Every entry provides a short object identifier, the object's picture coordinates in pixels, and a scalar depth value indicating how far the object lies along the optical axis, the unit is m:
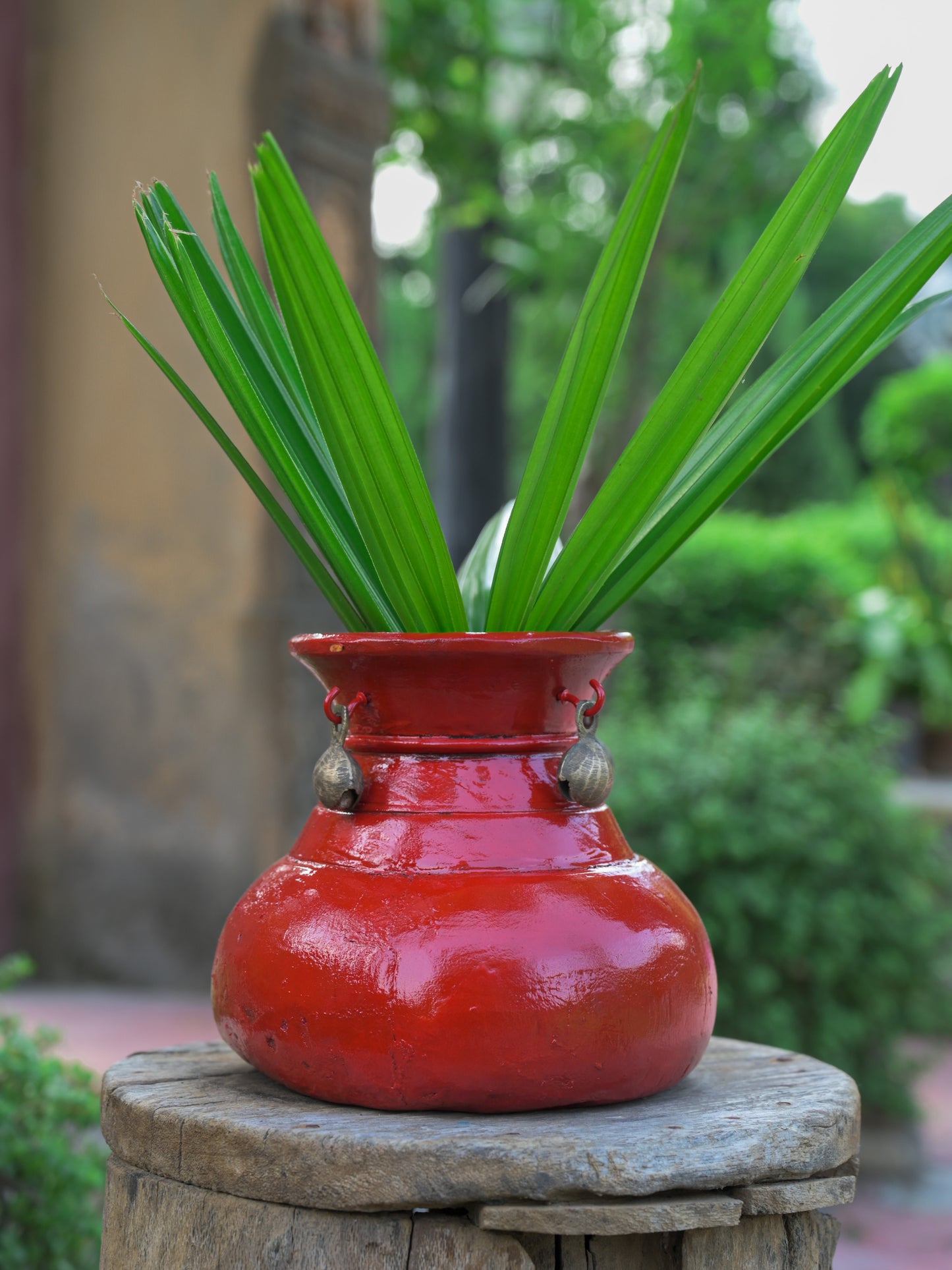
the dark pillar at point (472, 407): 7.44
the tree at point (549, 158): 5.52
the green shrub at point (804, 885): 3.34
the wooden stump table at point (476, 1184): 0.92
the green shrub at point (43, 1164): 1.85
